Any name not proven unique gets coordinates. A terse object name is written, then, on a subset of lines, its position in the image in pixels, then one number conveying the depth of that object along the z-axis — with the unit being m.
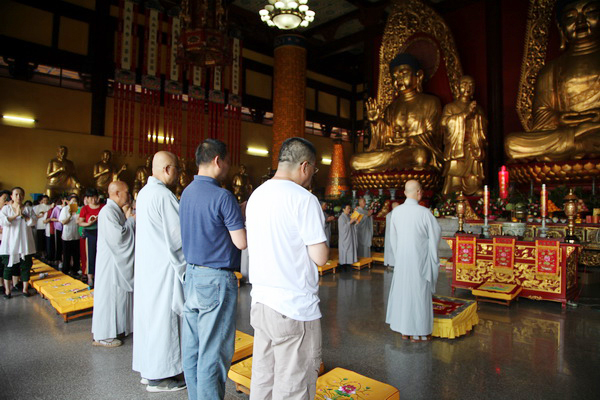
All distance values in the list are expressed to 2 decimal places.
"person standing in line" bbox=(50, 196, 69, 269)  6.15
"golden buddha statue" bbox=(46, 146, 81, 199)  8.34
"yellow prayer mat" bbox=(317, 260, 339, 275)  5.57
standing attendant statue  7.63
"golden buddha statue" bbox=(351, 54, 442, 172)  8.23
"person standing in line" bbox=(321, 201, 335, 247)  6.62
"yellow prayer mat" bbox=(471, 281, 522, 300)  3.70
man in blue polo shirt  1.64
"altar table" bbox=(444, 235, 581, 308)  3.77
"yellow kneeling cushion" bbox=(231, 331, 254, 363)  2.39
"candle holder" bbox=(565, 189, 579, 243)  3.90
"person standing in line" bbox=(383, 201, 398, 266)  5.90
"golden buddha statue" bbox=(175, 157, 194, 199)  9.66
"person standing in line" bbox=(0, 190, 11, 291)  4.26
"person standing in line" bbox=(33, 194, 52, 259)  6.57
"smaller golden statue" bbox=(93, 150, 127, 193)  8.91
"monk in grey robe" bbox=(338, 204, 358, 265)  5.91
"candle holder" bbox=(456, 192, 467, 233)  4.68
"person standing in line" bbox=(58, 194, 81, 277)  5.35
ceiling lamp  6.59
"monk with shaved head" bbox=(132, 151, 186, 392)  2.04
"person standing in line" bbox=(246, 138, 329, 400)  1.28
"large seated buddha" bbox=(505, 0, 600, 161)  6.14
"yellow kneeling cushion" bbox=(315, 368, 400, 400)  1.79
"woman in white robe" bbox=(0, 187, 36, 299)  4.14
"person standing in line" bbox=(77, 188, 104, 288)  4.52
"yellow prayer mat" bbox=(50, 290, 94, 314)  3.31
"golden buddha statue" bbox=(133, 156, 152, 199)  9.29
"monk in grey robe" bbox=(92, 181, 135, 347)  2.73
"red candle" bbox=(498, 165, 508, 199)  6.19
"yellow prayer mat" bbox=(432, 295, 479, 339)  2.86
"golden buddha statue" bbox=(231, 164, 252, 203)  10.93
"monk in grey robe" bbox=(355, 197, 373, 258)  6.68
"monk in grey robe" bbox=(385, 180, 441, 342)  2.81
